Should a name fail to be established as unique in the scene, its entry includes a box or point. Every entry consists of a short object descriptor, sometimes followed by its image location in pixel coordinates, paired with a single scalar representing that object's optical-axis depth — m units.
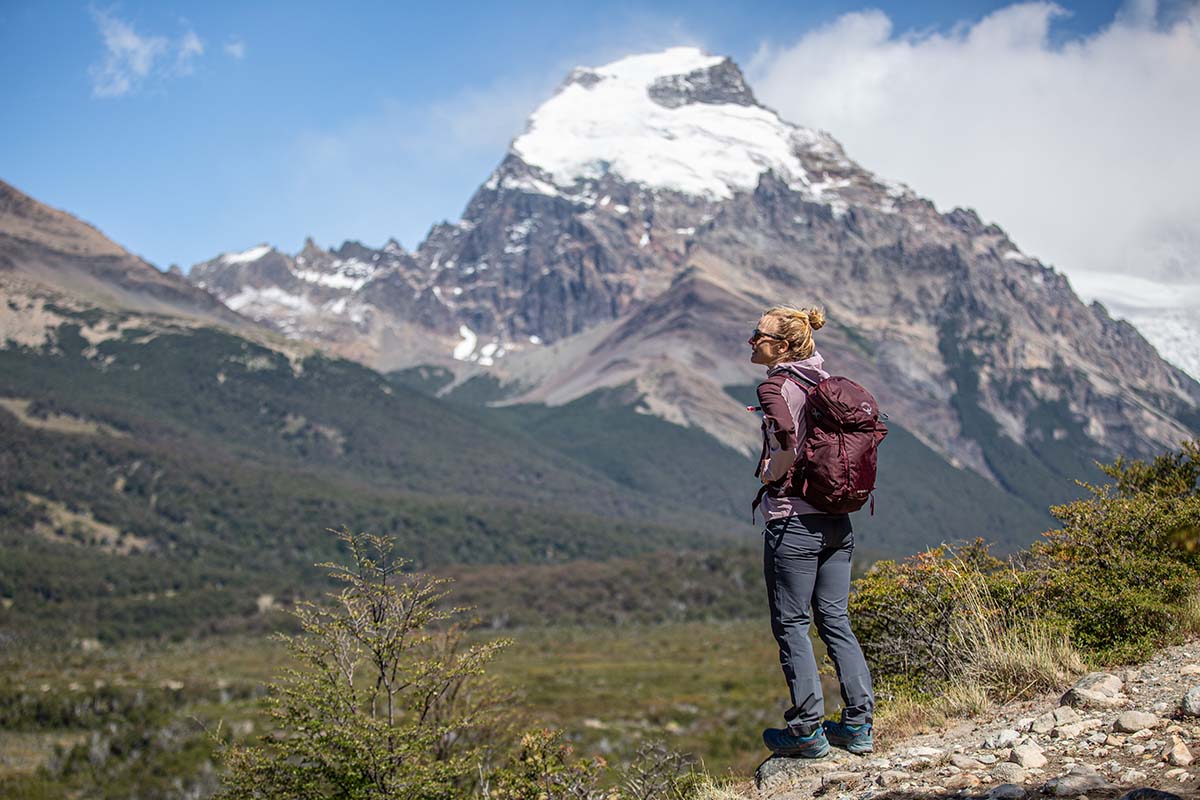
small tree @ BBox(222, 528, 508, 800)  12.11
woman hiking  7.70
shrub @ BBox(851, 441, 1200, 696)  9.31
